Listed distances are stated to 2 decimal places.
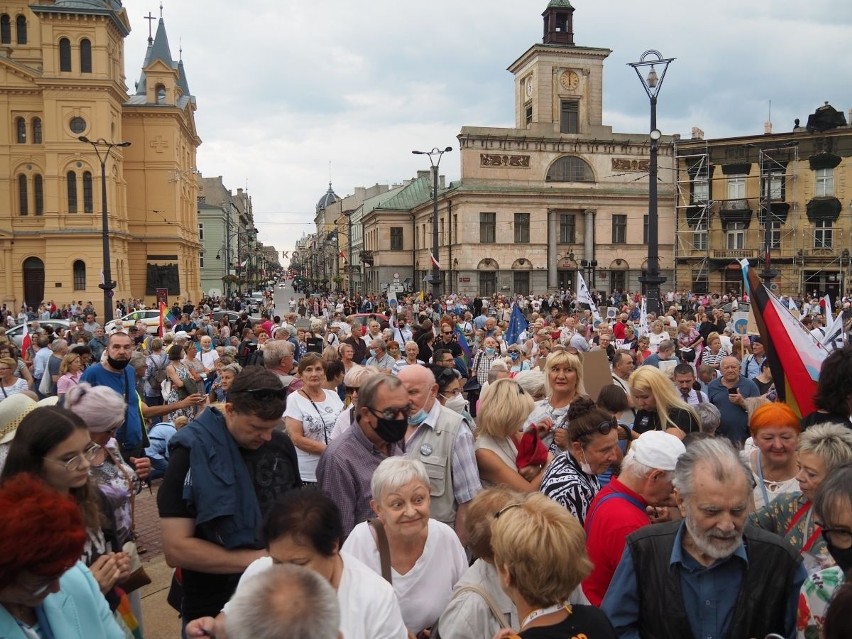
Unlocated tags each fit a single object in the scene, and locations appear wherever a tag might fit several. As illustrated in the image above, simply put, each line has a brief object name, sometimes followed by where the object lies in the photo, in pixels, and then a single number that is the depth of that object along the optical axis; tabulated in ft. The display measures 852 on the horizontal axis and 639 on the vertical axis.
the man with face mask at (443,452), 14.49
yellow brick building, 148.05
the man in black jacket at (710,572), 9.55
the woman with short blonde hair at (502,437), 15.48
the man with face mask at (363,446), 13.44
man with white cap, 11.14
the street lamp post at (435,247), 100.76
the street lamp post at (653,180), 58.54
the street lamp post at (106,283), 94.63
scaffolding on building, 159.43
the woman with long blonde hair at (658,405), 18.45
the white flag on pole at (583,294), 65.62
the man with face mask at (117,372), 22.09
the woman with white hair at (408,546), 11.12
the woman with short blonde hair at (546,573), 8.93
